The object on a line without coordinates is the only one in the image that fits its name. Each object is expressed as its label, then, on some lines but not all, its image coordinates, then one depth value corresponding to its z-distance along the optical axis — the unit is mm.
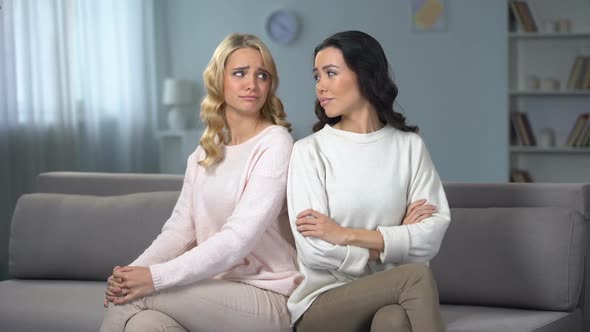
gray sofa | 2680
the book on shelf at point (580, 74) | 6066
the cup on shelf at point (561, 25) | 6082
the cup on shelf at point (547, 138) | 6196
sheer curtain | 5004
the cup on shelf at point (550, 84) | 6137
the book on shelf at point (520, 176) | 6285
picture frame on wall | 6438
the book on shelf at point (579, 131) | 6094
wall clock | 6781
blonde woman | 2229
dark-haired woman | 2180
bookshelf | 6137
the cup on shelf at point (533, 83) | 6176
